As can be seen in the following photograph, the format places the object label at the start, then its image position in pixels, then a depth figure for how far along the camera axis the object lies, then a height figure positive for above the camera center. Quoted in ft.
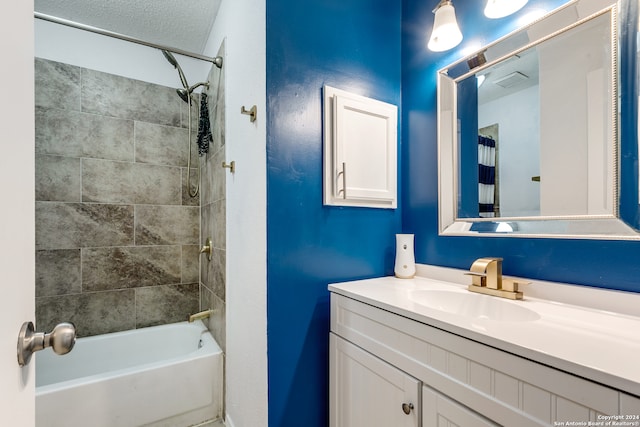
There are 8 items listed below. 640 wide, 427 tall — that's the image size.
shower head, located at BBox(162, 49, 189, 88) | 6.05 +3.44
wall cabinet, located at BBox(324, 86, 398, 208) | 4.02 +0.98
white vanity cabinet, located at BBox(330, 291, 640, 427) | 1.68 -1.38
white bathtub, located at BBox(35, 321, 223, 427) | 4.41 -3.23
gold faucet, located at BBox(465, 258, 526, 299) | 3.13 -0.82
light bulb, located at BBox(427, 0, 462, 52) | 3.69 +2.55
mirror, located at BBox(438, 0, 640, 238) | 2.74 +0.97
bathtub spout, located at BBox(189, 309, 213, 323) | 5.87 -2.30
